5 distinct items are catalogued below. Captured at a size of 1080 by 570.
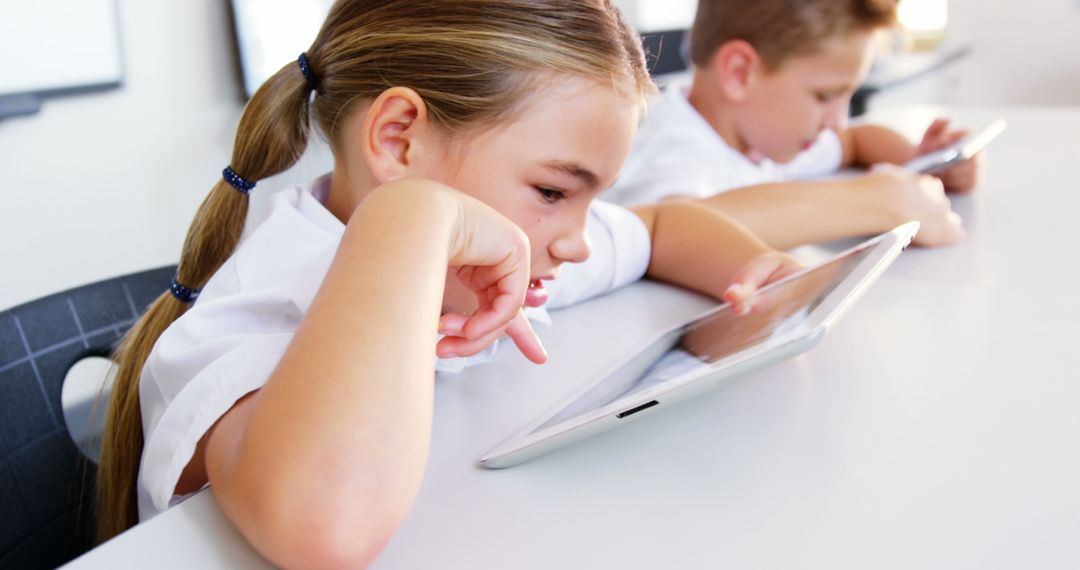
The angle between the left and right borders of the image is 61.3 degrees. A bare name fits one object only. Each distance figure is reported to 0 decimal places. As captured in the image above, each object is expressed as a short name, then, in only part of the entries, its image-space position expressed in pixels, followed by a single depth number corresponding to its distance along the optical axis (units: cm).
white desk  43
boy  128
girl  42
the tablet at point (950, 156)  113
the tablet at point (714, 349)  49
